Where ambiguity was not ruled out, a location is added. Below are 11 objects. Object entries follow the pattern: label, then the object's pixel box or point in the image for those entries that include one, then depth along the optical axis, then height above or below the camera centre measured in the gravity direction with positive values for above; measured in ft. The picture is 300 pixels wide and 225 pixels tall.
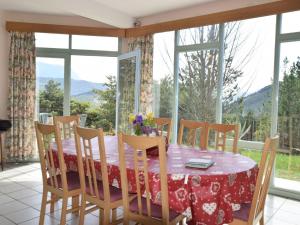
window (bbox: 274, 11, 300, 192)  12.66 +0.32
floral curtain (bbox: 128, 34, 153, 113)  17.25 +2.18
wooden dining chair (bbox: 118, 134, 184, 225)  6.24 -1.86
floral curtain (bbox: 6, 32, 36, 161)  17.15 +0.73
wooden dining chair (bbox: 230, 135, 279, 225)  6.37 -1.81
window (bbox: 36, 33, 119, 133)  18.33 +2.05
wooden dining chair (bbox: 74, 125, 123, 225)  7.28 -2.01
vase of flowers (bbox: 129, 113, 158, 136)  9.21 -0.51
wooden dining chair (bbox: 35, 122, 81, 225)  8.23 -1.94
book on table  7.10 -1.32
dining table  6.35 -1.72
